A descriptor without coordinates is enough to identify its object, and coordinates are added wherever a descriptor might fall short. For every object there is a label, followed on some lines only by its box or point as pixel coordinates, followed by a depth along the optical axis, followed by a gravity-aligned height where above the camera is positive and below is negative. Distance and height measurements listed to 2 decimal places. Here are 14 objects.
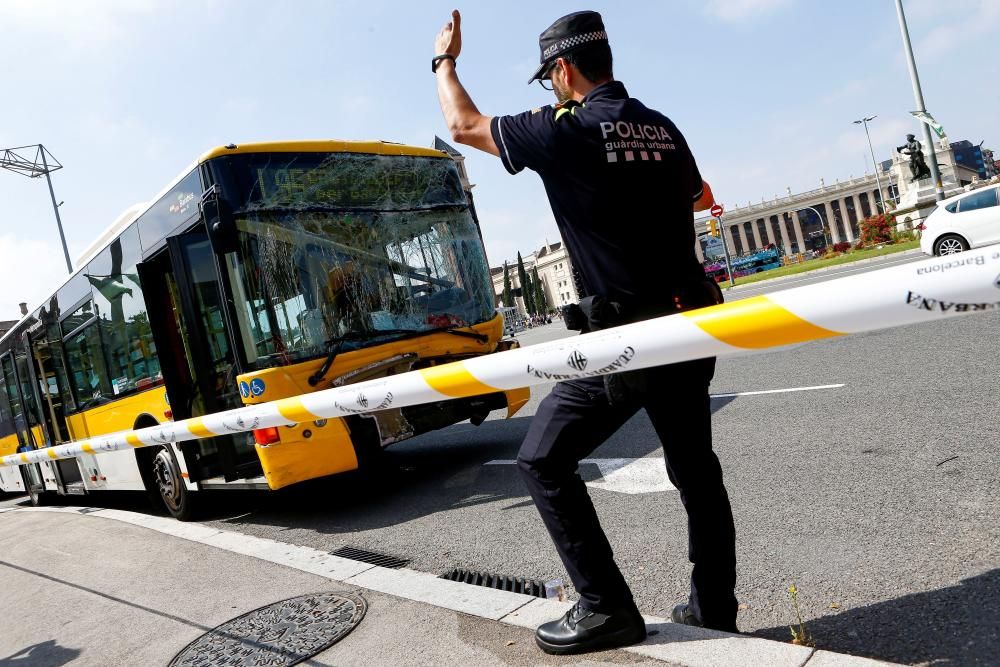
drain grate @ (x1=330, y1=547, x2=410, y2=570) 4.69 -1.26
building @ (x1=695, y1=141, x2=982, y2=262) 133.12 +5.32
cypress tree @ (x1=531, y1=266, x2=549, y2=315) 108.05 +1.02
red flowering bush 37.91 -0.04
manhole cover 3.29 -1.14
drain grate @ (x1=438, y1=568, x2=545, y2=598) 3.76 -1.28
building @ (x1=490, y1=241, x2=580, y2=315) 142.50 +6.28
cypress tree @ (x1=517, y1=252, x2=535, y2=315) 80.38 +4.33
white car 16.28 -0.29
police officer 2.40 +0.01
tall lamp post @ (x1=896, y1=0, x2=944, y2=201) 28.86 +4.69
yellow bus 6.10 +0.56
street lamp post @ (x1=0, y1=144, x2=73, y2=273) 25.98 +8.74
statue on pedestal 32.69 +2.32
